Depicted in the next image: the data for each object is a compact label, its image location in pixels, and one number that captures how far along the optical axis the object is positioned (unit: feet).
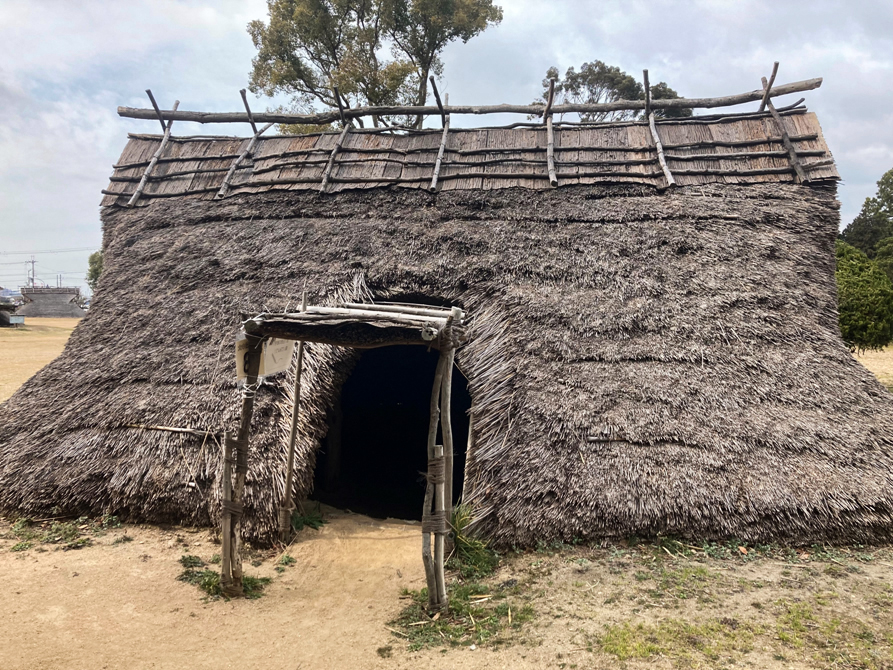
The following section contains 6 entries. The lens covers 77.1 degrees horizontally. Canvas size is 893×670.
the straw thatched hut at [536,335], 16.53
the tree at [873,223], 88.69
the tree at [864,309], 34.37
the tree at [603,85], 80.94
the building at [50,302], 146.51
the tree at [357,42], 58.59
